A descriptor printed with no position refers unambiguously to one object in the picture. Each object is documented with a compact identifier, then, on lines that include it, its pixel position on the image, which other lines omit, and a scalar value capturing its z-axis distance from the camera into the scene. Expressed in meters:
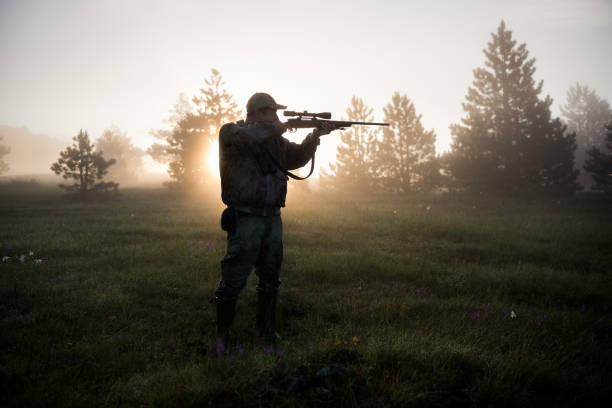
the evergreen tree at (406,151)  30.50
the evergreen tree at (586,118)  49.53
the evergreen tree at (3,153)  60.86
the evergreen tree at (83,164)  27.11
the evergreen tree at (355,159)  32.72
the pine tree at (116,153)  56.97
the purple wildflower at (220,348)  3.26
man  3.74
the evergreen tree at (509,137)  26.56
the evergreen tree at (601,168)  27.20
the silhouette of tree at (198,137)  31.31
